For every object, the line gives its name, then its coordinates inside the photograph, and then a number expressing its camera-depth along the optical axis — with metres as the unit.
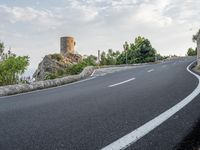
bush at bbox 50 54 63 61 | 34.20
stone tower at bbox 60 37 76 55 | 43.17
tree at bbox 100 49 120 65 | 50.67
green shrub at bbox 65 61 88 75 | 28.08
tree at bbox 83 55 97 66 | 32.16
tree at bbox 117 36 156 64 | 48.30
